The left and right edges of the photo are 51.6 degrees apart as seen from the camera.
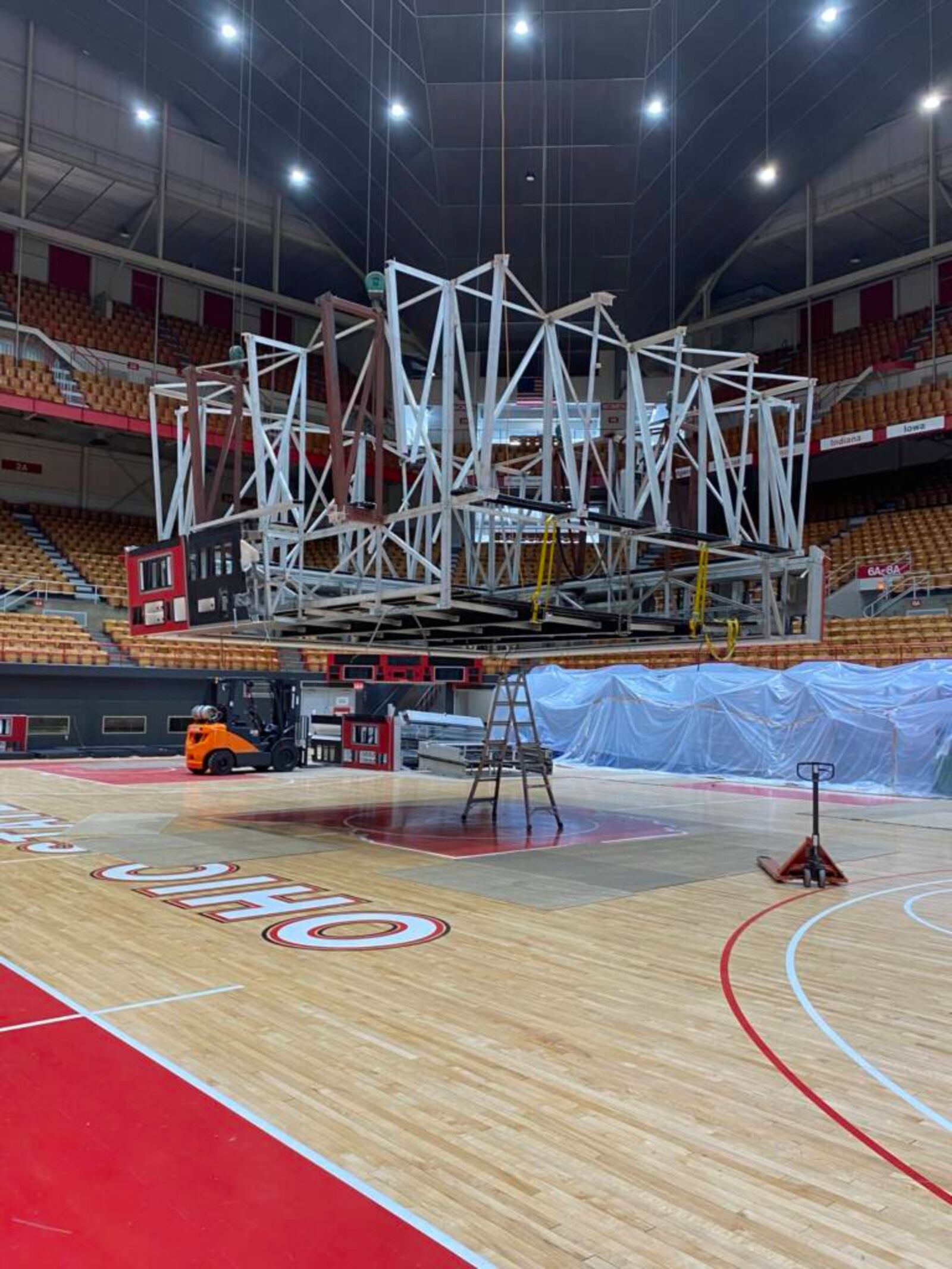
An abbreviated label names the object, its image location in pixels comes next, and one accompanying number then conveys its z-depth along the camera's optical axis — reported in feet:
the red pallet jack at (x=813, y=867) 30.25
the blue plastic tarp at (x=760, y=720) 61.26
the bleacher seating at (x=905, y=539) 91.26
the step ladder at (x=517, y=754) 41.27
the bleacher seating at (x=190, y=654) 85.51
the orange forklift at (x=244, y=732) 68.18
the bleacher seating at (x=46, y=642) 76.64
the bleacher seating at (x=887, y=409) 93.30
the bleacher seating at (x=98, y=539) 99.55
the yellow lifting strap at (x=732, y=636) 36.94
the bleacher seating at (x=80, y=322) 103.50
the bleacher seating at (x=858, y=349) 107.45
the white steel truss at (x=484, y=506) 28.30
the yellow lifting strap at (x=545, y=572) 31.78
